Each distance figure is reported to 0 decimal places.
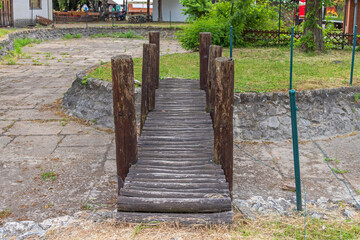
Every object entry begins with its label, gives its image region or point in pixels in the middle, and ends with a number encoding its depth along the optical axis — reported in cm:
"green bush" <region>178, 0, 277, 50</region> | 1438
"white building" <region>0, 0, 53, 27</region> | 2872
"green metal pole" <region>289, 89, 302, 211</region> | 465
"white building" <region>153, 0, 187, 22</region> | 3766
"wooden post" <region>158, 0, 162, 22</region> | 3722
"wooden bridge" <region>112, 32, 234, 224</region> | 439
